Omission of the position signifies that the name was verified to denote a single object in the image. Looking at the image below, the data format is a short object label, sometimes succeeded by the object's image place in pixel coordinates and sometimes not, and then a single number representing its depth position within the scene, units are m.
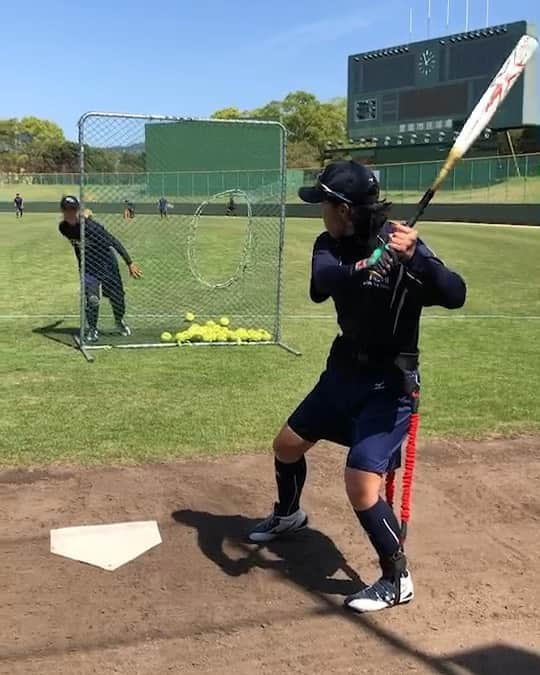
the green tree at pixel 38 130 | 117.81
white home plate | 4.00
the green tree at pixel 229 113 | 119.12
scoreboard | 55.47
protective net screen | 9.62
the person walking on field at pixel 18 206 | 50.37
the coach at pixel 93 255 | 9.52
